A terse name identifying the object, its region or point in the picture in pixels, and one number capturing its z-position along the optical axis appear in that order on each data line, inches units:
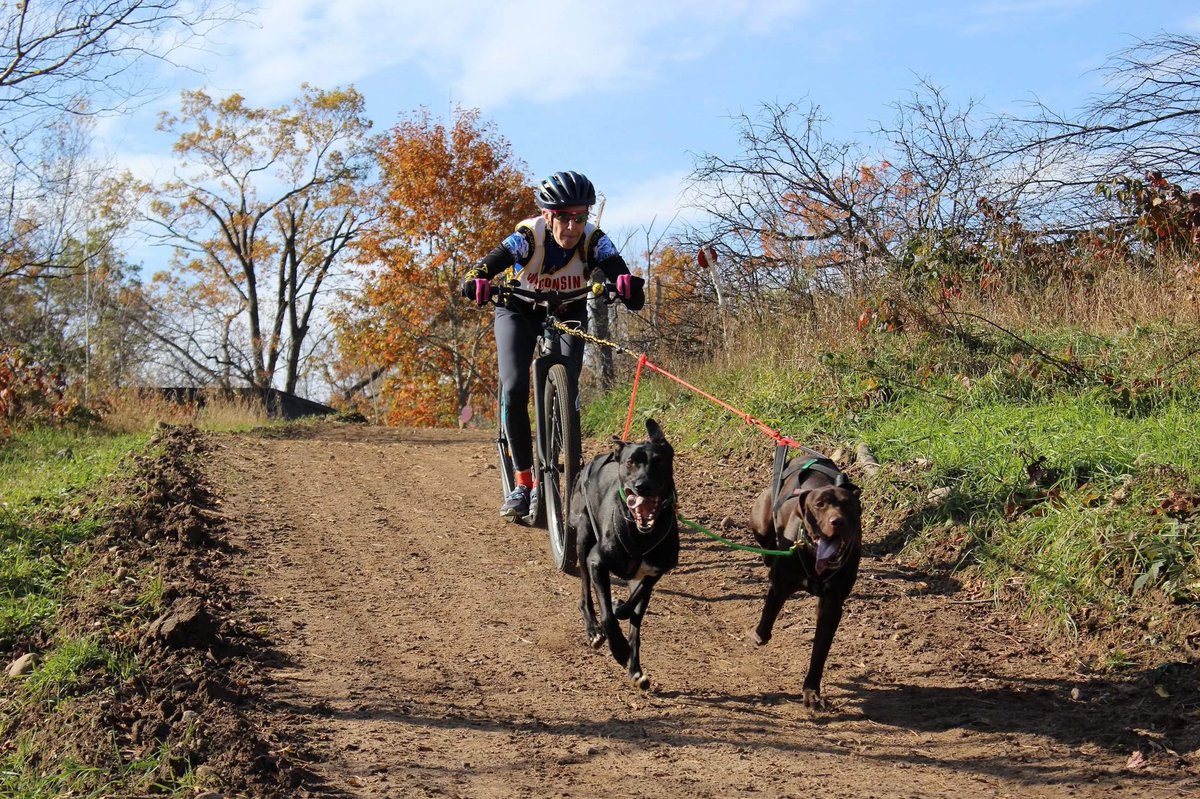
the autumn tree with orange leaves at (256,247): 1608.0
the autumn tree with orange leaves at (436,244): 1098.7
